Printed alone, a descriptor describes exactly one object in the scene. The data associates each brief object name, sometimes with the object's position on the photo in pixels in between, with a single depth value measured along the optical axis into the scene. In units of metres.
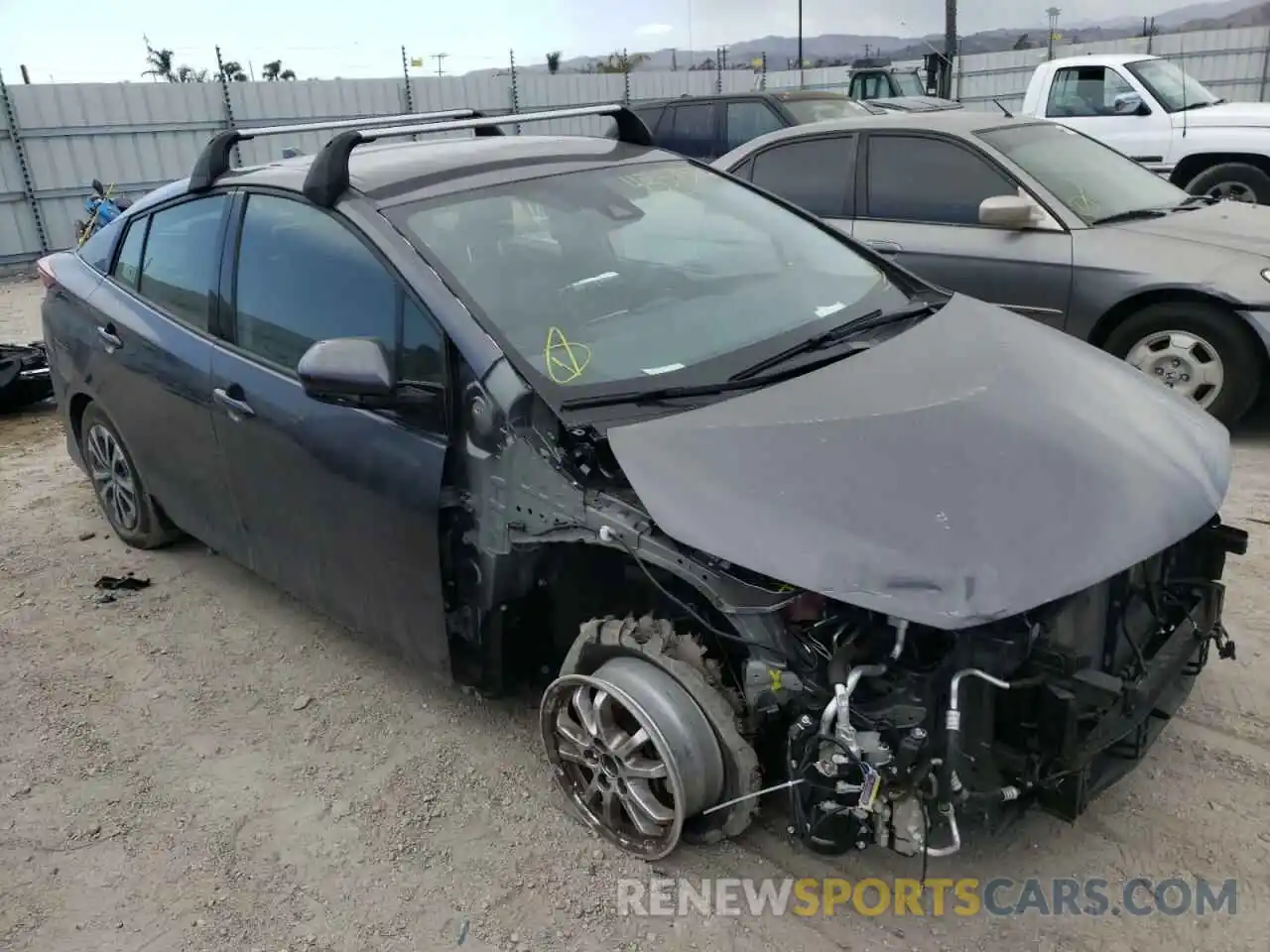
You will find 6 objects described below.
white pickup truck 9.54
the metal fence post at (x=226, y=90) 16.36
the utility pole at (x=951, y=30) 21.56
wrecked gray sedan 2.25
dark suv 10.33
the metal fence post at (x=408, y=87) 18.80
